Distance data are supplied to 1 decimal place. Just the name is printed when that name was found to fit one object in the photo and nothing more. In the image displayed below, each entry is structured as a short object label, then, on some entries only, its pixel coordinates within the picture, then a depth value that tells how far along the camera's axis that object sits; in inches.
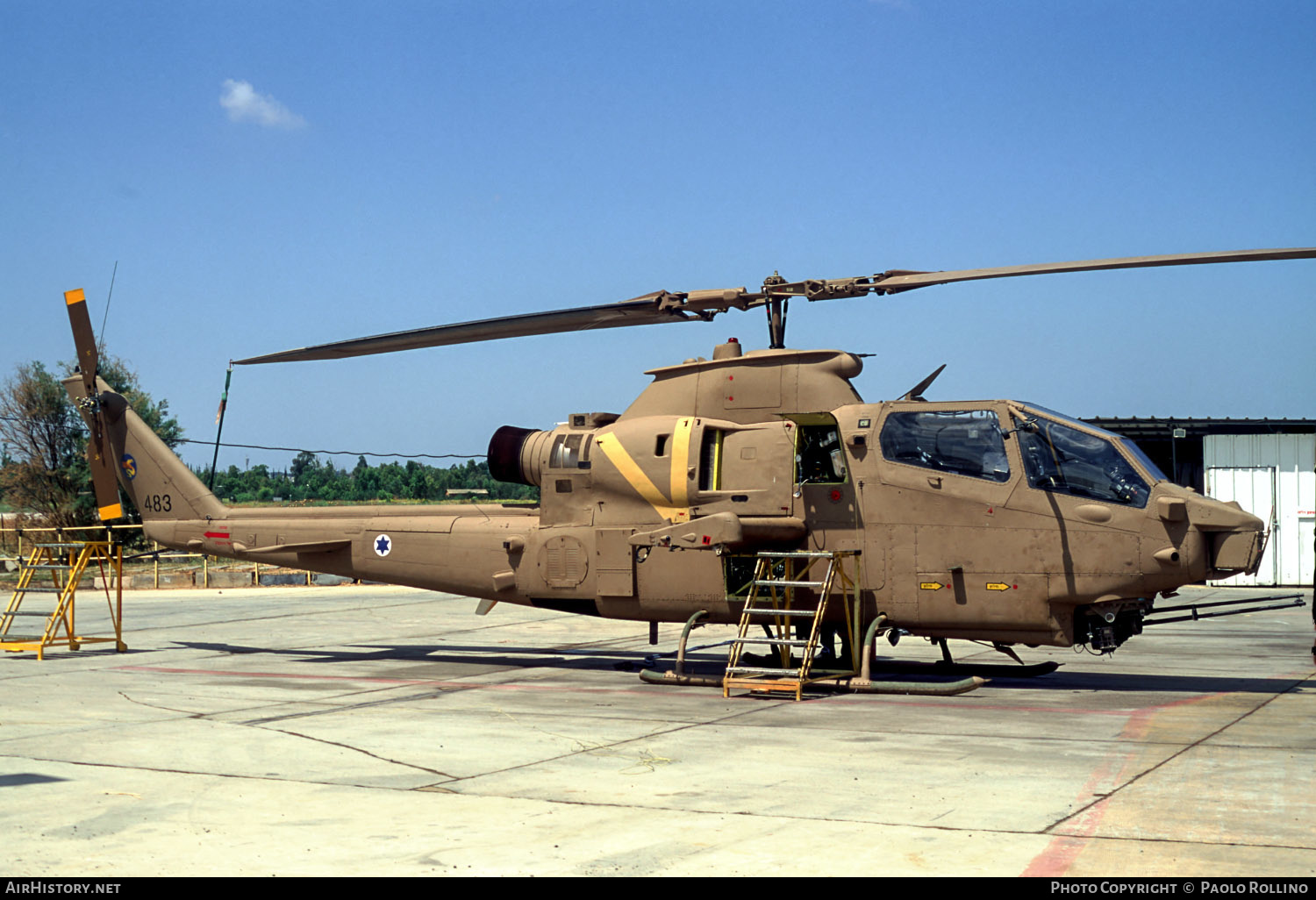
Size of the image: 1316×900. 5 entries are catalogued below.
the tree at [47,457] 1768.0
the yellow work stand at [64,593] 682.2
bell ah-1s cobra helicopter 479.5
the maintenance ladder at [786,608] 500.4
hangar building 1230.9
